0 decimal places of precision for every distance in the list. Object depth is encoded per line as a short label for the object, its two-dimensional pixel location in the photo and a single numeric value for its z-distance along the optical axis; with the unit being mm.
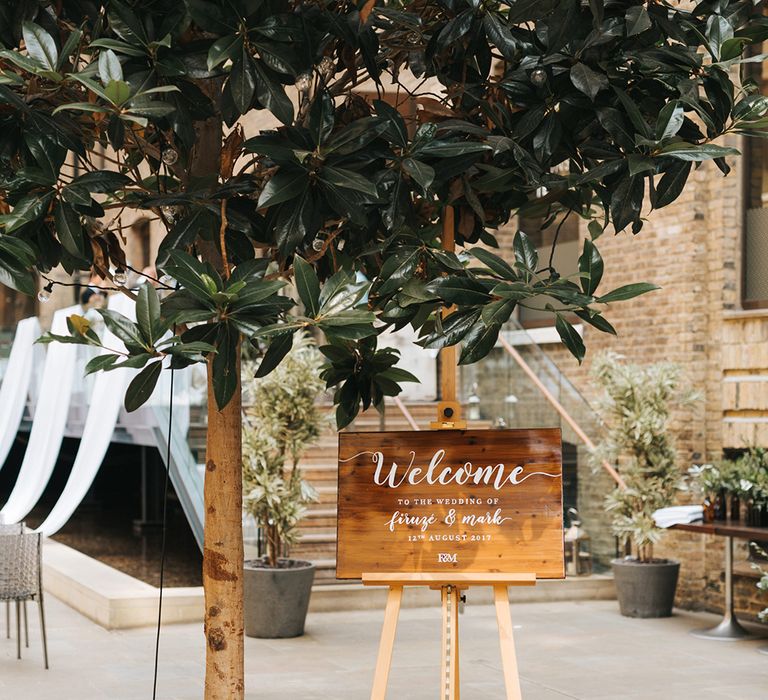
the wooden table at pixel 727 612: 7891
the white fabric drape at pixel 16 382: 13266
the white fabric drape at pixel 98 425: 10602
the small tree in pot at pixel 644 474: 8711
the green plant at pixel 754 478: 7637
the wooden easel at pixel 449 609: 3984
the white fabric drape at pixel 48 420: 11398
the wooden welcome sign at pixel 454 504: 4066
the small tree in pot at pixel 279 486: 7988
